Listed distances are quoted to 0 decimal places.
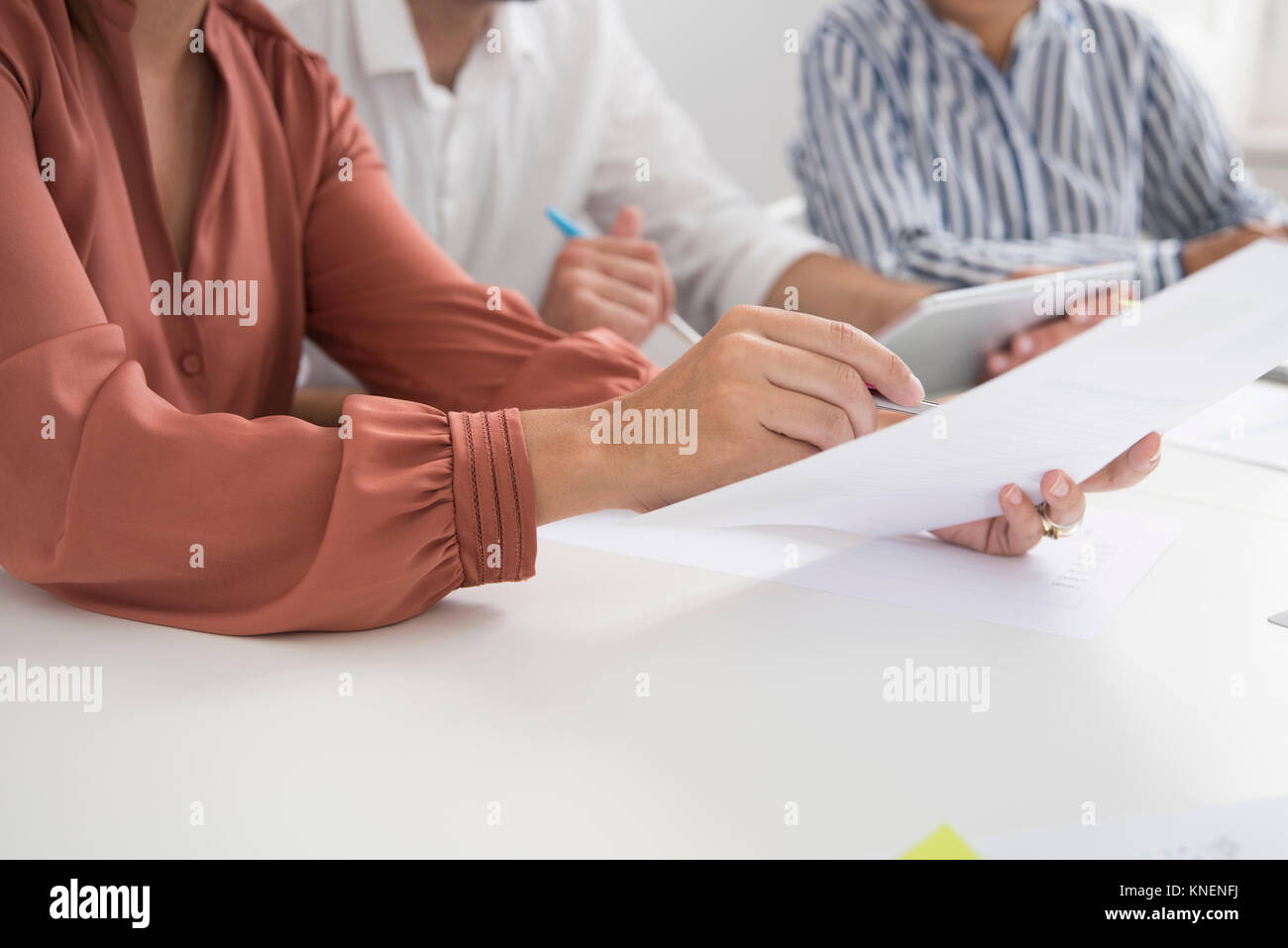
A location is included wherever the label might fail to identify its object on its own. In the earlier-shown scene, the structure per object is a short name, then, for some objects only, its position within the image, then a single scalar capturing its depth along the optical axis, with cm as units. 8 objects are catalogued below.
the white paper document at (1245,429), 96
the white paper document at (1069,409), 54
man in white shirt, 148
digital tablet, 100
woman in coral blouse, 60
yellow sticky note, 44
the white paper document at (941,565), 67
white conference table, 46
